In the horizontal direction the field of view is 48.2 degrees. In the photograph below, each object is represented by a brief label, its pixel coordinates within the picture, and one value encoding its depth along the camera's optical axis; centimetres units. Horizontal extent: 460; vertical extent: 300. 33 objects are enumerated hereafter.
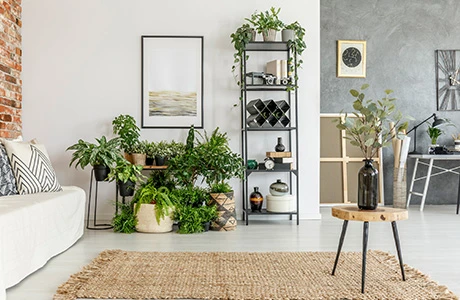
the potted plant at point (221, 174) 527
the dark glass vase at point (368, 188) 309
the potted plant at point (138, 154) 550
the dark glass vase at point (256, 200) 569
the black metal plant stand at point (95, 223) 537
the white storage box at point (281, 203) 565
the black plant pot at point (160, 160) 550
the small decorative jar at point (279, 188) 570
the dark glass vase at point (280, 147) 577
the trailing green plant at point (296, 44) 563
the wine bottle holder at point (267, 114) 573
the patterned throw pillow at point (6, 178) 409
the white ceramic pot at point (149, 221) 507
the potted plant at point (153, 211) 507
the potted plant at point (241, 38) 559
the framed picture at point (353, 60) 741
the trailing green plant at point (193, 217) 509
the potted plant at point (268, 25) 568
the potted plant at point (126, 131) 554
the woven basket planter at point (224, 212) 523
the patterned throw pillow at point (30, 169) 429
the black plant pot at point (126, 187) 522
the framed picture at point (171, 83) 590
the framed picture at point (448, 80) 748
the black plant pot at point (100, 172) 517
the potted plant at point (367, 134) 310
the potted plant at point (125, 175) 511
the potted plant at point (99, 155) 509
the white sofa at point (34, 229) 307
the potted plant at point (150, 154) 559
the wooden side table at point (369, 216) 297
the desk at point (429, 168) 675
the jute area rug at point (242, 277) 292
